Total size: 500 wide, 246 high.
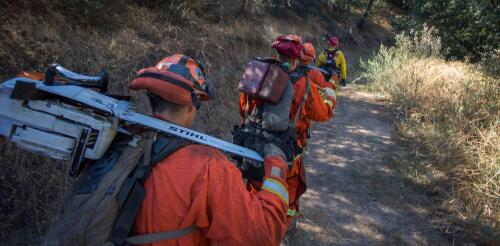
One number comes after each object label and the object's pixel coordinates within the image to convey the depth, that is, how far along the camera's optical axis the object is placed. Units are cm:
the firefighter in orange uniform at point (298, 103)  281
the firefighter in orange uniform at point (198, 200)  131
